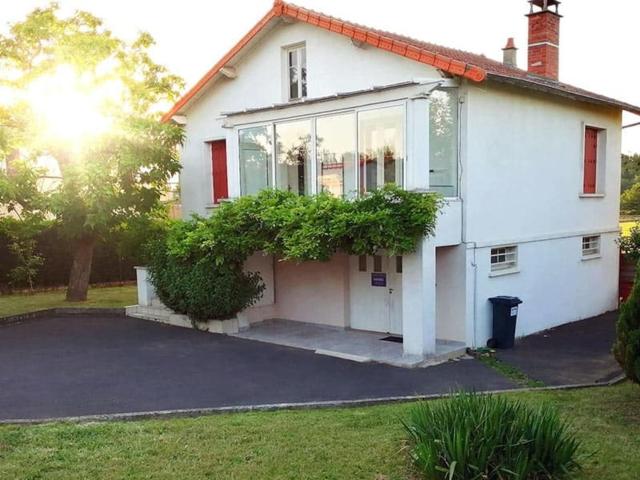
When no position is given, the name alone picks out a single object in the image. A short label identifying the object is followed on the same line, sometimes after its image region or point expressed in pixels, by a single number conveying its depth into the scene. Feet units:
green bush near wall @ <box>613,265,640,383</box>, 21.56
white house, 35.04
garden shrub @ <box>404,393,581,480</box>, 15.39
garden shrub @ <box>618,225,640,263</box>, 51.24
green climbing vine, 31.83
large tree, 48.11
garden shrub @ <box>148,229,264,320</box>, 41.01
